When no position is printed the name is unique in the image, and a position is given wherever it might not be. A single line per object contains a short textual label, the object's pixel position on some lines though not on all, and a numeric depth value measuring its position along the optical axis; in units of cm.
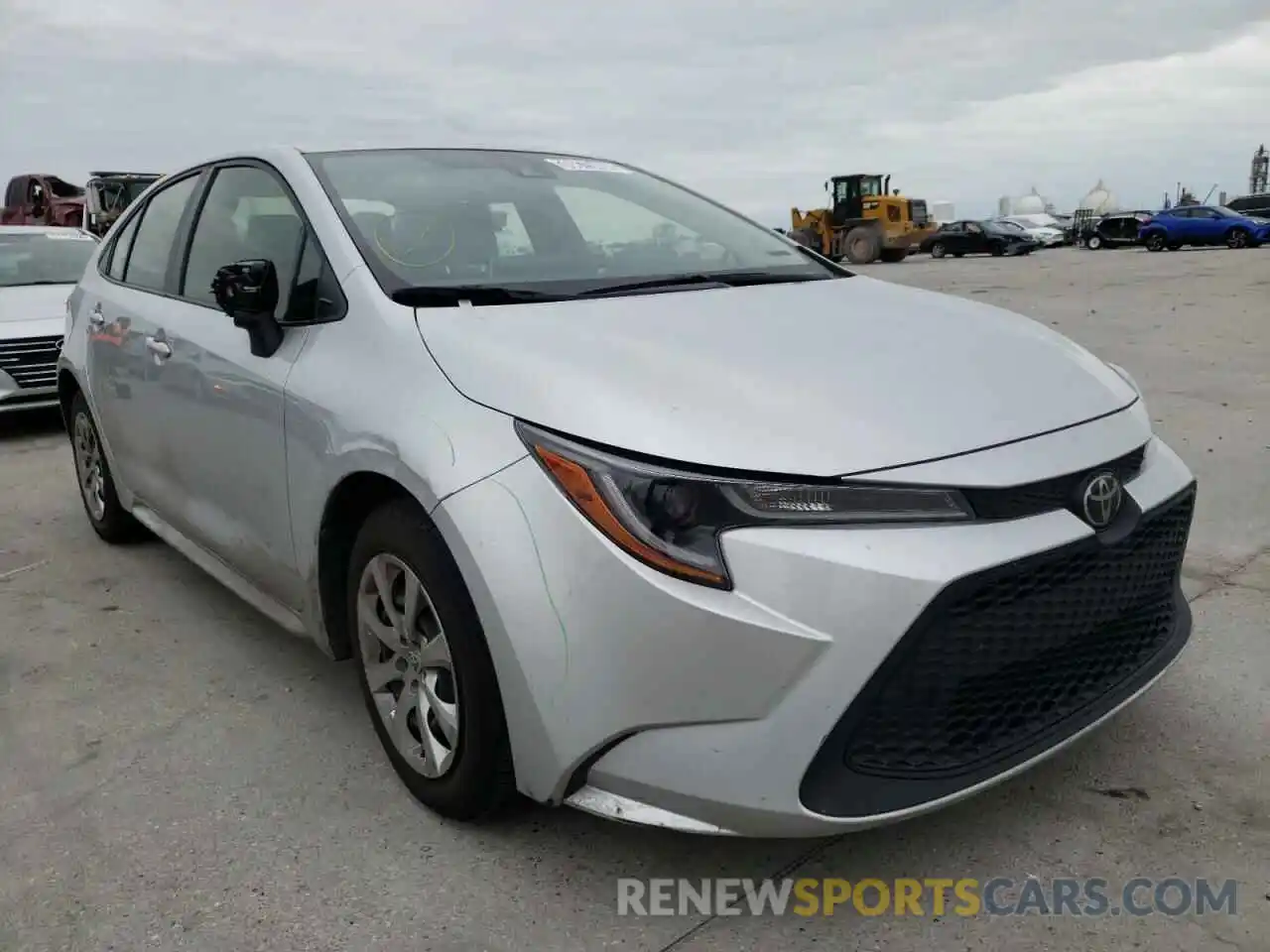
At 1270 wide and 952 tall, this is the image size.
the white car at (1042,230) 3928
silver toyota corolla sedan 185
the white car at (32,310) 716
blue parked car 3047
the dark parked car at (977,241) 3388
